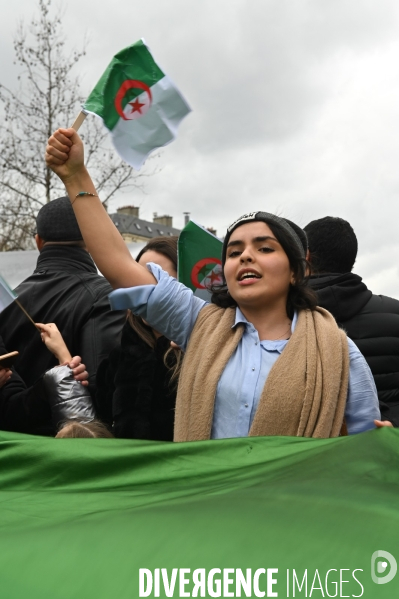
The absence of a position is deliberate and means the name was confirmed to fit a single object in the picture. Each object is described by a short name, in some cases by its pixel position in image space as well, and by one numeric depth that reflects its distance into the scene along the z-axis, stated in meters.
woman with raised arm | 2.66
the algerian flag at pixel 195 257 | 4.05
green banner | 1.80
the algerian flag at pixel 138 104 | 3.46
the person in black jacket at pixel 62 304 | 4.15
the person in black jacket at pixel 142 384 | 3.61
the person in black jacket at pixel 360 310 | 4.06
